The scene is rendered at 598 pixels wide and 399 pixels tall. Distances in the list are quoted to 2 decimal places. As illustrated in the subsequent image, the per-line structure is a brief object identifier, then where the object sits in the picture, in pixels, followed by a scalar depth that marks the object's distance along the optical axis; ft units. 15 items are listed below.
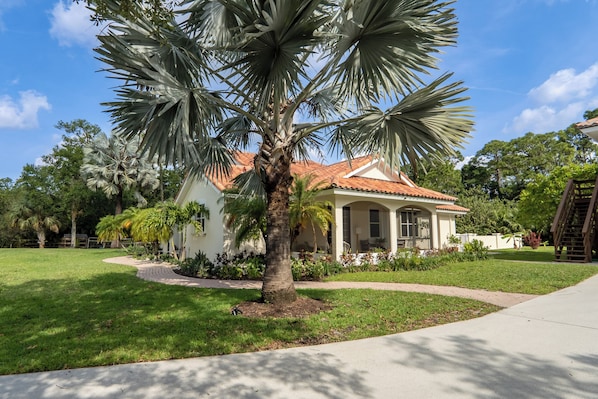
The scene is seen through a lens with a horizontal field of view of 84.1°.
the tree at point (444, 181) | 109.91
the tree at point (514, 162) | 126.21
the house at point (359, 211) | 44.65
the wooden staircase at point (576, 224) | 46.62
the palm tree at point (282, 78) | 16.98
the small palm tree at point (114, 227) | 67.15
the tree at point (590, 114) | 131.11
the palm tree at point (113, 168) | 101.96
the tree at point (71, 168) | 118.32
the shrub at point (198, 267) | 39.37
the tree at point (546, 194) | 54.90
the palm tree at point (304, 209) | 37.01
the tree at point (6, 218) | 119.75
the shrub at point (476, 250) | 53.42
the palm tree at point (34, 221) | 113.91
